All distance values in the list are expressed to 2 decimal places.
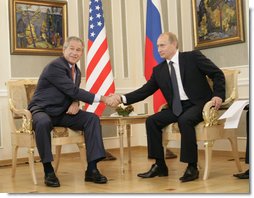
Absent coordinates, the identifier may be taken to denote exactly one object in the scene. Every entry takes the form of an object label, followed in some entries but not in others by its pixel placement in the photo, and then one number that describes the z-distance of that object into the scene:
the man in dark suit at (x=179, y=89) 3.94
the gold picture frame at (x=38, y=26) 5.49
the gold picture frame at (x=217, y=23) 5.12
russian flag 5.48
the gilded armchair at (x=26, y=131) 3.87
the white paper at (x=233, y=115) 3.24
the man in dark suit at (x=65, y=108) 3.74
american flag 5.46
